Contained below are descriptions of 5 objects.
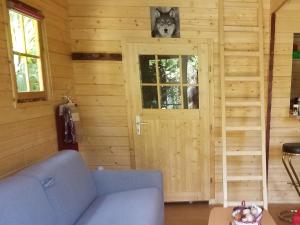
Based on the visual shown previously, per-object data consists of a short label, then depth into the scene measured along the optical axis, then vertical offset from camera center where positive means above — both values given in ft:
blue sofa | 4.60 -2.71
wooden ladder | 9.01 +0.03
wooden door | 9.68 -1.11
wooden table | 6.07 -3.39
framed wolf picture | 9.43 +2.30
